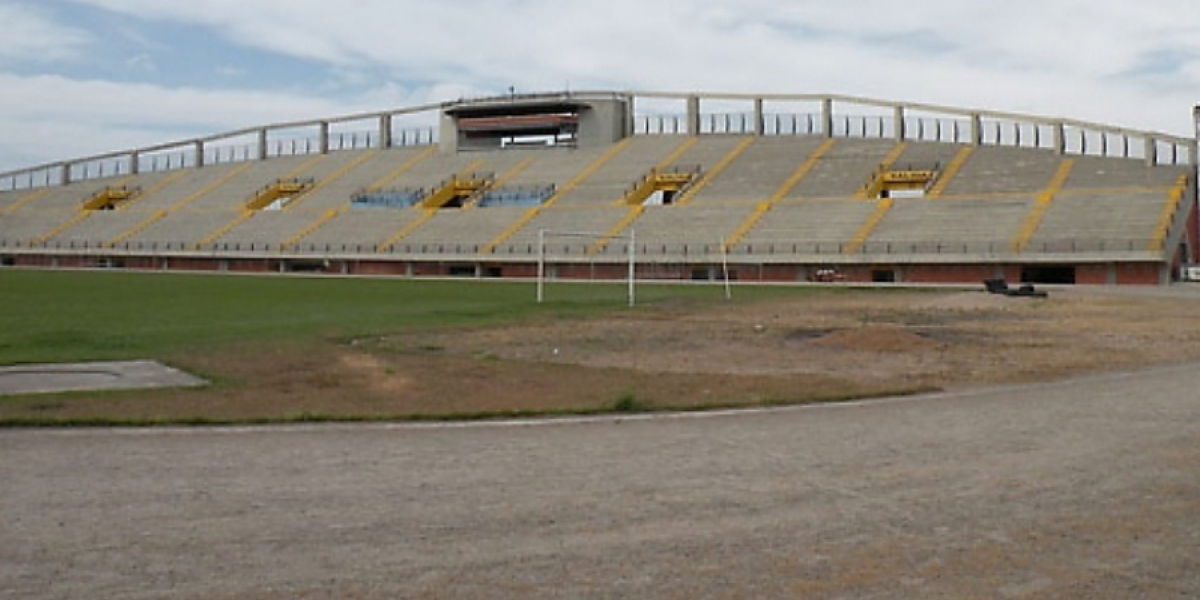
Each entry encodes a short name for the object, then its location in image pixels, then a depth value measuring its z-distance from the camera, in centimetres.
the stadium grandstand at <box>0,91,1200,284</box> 5675
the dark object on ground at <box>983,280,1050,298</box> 4031
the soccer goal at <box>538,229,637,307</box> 6538
